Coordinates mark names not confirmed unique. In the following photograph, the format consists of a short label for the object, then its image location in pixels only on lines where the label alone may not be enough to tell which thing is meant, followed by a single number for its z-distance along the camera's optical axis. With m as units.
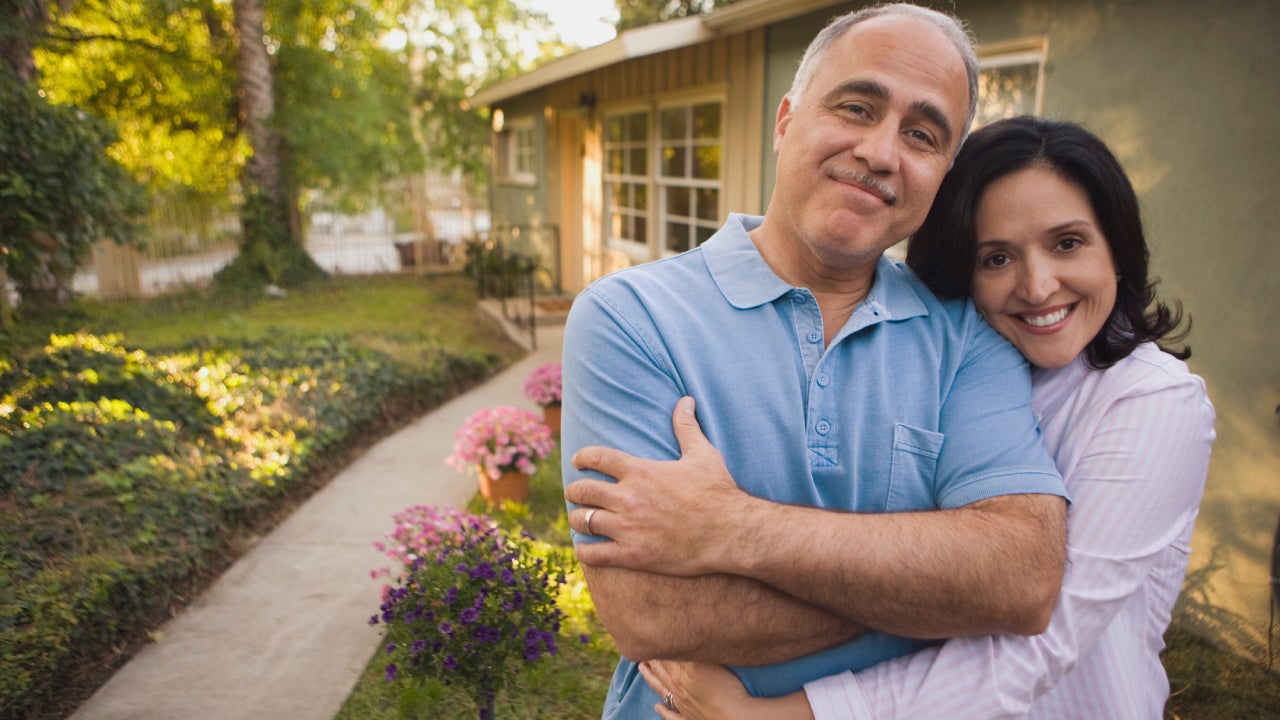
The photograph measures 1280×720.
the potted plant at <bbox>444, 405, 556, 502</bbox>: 4.48
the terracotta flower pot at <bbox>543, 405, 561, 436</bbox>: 5.82
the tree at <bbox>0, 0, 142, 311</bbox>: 4.77
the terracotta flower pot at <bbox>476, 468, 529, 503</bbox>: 4.61
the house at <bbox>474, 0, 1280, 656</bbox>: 3.05
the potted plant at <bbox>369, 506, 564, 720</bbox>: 2.64
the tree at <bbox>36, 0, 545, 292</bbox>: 11.65
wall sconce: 10.22
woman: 1.27
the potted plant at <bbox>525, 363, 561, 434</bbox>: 5.61
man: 1.22
